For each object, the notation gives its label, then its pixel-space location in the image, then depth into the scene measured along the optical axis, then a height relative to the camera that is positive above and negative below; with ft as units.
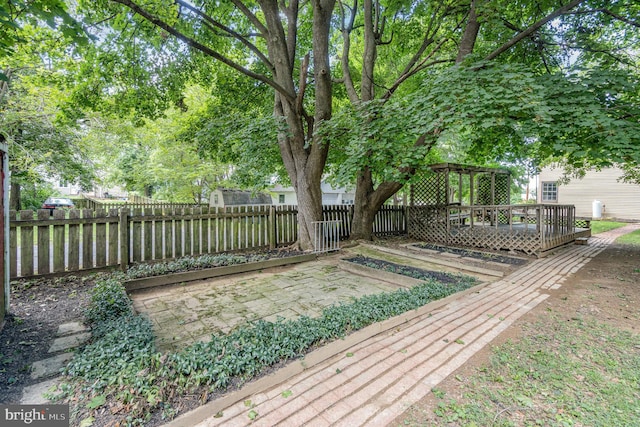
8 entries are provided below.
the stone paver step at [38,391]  6.18 -4.30
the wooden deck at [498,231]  24.50 -1.92
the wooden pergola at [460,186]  32.17 +3.39
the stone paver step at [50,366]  7.22 -4.29
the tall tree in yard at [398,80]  16.30 +11.73
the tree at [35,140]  33.63 +9.24
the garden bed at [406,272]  15.66 -3.74
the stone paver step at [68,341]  8.48 -4.26
